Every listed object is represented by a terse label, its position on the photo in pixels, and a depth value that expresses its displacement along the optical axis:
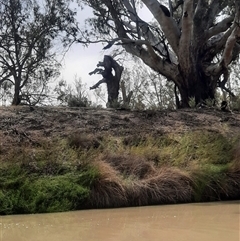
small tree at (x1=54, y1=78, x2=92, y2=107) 15.37
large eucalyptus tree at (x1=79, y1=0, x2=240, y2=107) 15.35
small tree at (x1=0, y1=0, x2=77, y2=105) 19.80
